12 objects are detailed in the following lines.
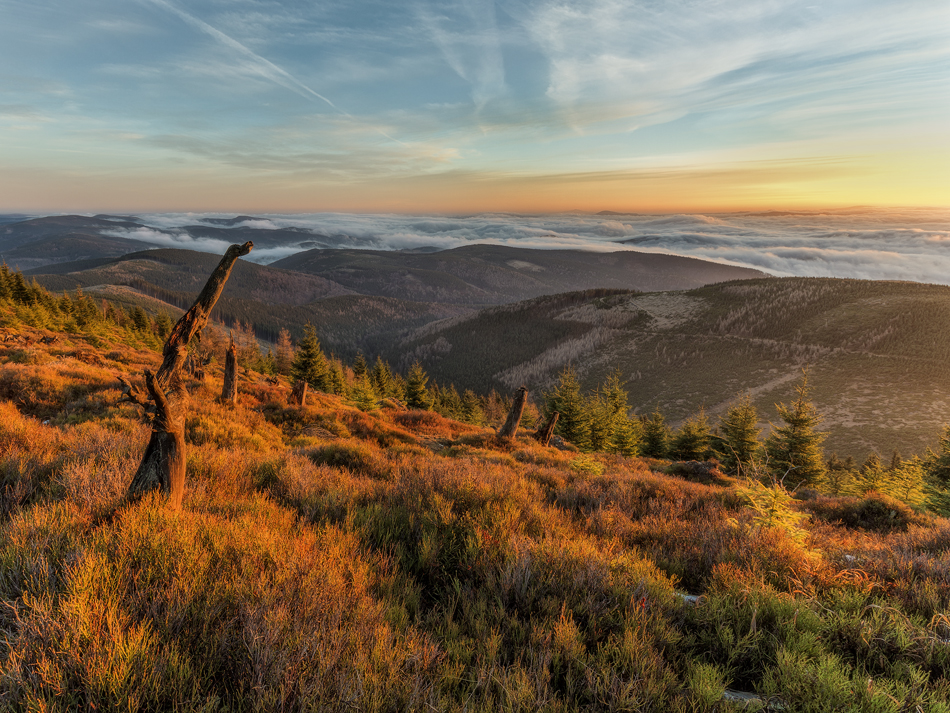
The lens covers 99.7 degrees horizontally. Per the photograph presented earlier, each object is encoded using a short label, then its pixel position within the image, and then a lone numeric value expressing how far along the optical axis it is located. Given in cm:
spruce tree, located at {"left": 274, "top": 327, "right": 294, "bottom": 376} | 6569
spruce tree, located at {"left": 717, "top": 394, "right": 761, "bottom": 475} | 2386
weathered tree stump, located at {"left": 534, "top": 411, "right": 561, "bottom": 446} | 1739
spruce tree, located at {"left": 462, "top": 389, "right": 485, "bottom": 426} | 4952
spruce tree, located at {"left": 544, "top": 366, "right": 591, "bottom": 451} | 2811
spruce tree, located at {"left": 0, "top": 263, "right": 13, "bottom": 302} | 4744
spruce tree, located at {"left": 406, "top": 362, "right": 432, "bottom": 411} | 4344
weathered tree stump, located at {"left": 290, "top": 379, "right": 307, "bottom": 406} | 1630
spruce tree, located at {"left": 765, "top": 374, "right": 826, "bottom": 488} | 2273
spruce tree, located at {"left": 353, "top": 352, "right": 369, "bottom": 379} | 6278
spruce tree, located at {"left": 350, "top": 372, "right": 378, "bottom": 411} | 2486
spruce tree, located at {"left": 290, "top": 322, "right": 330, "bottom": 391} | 3841
